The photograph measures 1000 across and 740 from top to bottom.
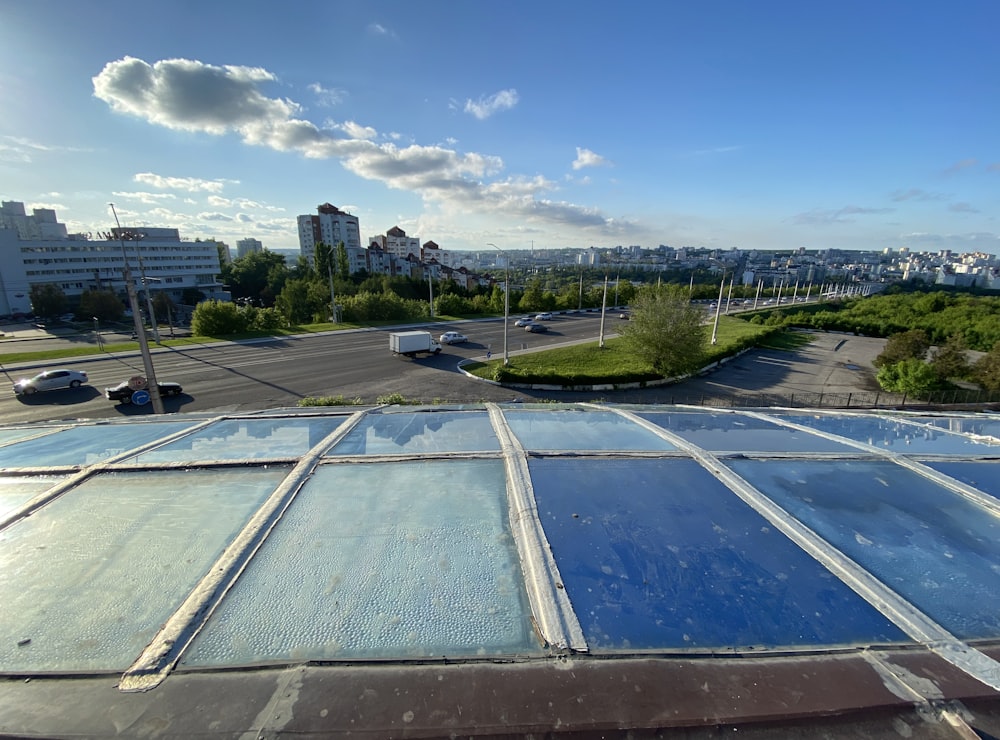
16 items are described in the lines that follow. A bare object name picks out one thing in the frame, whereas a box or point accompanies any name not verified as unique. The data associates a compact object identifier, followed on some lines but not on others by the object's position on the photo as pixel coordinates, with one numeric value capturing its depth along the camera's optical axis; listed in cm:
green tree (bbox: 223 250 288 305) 8616
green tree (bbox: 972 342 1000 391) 2645
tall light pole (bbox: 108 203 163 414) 1454
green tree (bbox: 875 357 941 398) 2570
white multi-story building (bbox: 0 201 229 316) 6926
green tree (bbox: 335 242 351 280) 7554
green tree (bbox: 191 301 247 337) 3694
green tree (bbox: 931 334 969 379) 2830
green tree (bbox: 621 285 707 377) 2702
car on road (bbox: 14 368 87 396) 2103
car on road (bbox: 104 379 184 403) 2022
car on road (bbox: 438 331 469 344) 3600
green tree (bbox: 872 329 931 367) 3234
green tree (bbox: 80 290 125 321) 5638
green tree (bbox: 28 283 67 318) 5881
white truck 2989
